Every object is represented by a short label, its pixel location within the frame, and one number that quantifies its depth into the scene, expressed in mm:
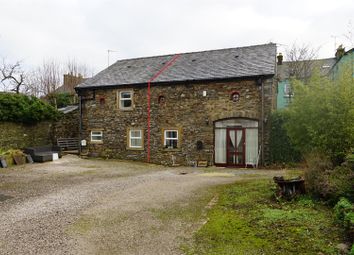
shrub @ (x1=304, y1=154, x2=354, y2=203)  6949
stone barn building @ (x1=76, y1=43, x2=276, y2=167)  16000
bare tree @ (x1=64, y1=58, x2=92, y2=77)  35750
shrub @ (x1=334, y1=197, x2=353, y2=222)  5850
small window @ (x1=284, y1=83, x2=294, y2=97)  29547
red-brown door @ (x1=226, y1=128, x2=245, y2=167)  16234
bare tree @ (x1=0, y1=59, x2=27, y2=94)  29553
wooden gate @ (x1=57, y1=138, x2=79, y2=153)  20922
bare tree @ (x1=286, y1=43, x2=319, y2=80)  29297
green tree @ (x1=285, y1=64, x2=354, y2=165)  8711
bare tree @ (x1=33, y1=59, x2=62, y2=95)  34250
